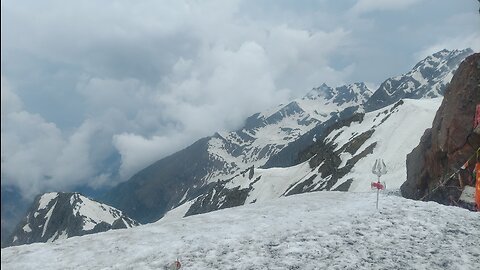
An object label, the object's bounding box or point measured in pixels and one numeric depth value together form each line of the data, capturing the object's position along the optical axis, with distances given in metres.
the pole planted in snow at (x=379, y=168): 20.07
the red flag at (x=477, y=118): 26.87
